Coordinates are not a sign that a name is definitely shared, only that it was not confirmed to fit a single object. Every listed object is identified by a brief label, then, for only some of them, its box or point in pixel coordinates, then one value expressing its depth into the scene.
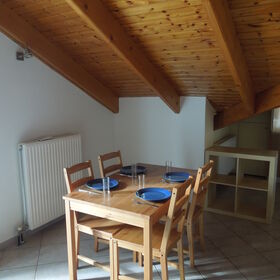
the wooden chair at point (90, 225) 2.11
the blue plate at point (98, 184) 2.20
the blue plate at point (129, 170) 2.60
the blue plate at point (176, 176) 2.37
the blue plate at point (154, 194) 1.97
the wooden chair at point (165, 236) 1.82
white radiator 2.75
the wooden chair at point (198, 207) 2.18
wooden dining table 1.78
